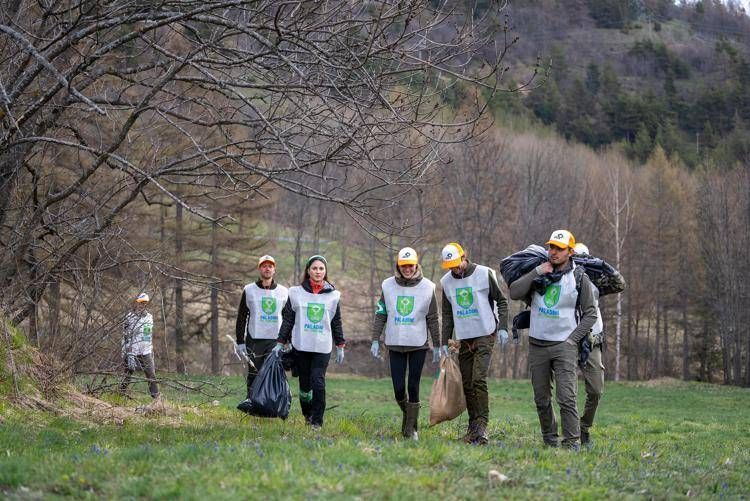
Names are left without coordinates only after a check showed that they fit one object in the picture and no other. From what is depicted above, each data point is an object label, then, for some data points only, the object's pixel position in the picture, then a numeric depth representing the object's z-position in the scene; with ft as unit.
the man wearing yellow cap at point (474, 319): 33.50
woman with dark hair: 35.47
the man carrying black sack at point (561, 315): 30.76
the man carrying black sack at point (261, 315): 39.83
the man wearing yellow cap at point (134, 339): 39.55
